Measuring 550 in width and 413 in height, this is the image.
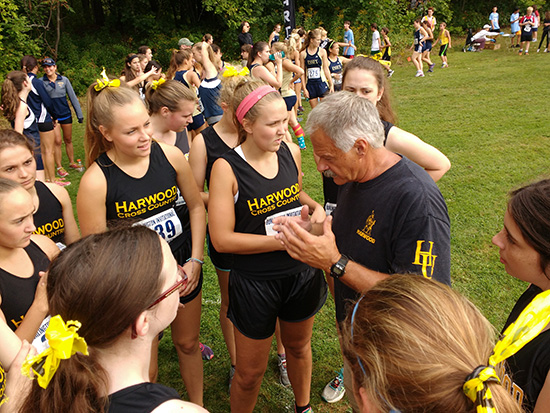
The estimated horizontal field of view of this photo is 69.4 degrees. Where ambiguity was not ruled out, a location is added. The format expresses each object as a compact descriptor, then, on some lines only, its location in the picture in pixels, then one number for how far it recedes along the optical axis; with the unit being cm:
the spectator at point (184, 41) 1116
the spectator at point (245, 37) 1517
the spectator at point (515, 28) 1898
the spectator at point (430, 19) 1751
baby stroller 1945
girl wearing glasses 121
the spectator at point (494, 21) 2036
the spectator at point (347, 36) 1731
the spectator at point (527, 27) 1678
